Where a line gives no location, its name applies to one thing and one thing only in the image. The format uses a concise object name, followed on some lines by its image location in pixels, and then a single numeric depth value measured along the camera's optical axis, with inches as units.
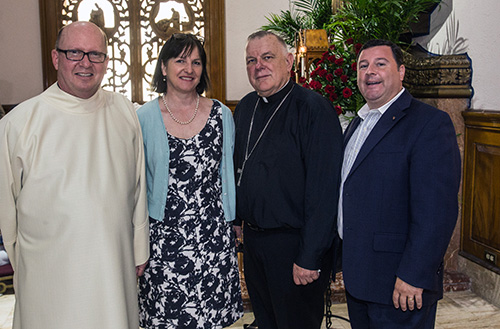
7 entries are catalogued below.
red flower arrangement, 142.3
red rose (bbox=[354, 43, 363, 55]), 140.5
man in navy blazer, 72.6
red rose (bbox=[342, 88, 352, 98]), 136.2
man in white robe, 75.6
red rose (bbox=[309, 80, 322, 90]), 141.6
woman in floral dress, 88.0
